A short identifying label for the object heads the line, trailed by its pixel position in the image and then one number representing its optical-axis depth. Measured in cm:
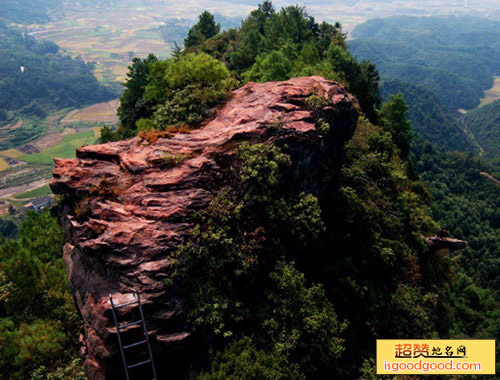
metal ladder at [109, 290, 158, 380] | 1461
